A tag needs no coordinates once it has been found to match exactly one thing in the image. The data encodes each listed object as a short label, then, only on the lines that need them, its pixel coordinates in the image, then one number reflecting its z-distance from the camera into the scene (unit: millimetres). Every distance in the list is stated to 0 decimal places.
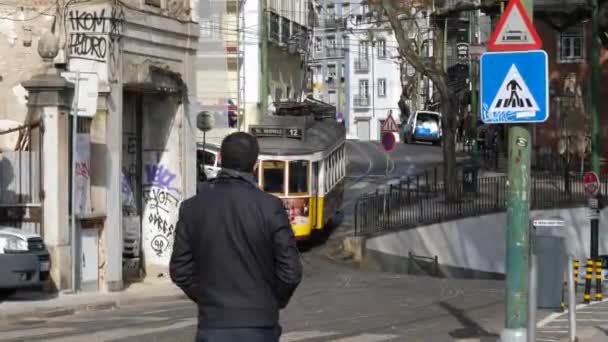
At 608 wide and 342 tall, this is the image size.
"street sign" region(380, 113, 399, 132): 43506
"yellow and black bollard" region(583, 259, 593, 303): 21494
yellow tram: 33406
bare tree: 37250
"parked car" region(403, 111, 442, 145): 66438
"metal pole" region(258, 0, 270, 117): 52781
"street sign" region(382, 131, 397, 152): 41219
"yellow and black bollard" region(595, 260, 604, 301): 22547
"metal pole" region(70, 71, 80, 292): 20922
